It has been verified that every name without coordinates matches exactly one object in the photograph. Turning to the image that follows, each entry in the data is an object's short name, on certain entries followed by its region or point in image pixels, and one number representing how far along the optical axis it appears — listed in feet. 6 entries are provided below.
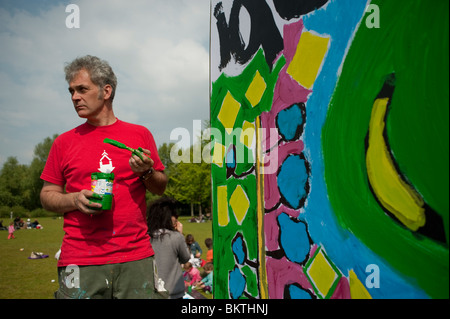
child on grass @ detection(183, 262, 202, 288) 20.21
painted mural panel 4.47
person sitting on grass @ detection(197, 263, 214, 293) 19.09
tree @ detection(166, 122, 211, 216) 101.76
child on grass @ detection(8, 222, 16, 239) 51.04
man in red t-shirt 6.33
